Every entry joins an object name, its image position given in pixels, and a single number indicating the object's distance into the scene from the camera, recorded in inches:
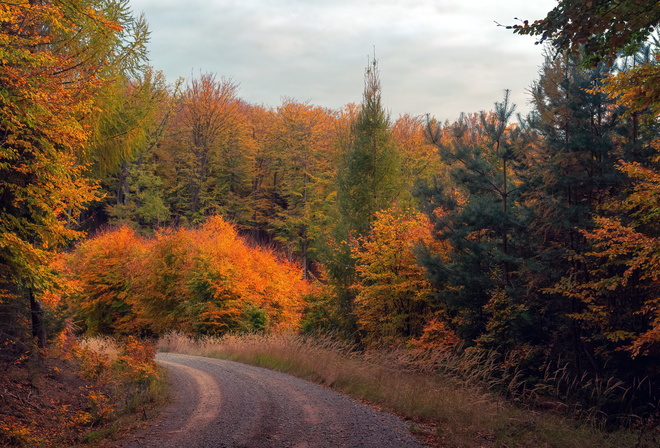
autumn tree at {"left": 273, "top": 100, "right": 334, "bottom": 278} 1715.1
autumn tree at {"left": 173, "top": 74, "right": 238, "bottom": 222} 1699.1
